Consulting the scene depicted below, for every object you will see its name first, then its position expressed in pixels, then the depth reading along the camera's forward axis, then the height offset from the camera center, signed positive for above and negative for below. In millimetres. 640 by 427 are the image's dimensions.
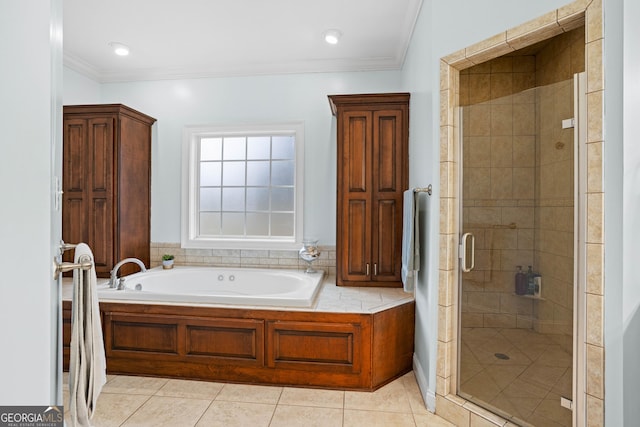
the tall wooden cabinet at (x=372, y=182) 2867 +229
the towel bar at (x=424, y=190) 2098 +126
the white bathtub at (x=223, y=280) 3123 -680
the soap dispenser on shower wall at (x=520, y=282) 1810 -381
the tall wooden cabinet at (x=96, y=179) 3107 +261
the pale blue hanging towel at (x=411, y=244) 2314 -239
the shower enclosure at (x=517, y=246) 1619 -186
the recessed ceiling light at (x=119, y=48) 3045 +1437
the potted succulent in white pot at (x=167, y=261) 3445 -537
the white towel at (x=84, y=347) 1045 -436
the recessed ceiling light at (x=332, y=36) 2812 +1443
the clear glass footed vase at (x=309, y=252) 3238 -408
